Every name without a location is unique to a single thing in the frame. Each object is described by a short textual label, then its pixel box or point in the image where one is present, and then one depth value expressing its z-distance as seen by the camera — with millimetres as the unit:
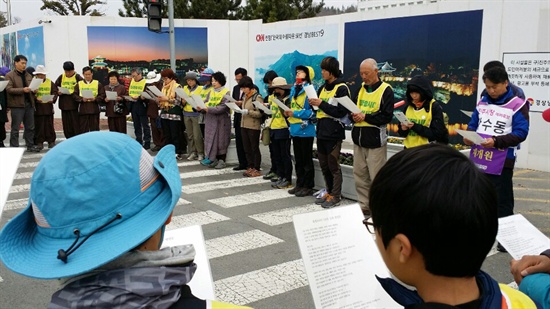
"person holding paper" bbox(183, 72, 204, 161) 10266
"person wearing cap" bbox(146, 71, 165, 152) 11633
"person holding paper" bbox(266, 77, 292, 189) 7898
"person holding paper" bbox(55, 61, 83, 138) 11906
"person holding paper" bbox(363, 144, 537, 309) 1023
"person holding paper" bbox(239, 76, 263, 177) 8828
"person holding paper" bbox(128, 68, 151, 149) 11789
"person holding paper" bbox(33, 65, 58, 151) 11500
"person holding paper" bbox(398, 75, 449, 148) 5555
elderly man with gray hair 6043
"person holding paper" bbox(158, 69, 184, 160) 10723
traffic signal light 12906
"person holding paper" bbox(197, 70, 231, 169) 9508
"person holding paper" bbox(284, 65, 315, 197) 7230
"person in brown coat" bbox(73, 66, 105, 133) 11758
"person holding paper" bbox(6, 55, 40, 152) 11102
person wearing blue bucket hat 1087
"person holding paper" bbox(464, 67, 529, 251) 4836
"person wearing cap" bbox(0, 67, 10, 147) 10984
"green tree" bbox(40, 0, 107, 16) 31844
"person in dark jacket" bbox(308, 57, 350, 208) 6559
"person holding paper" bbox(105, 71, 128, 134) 12109
